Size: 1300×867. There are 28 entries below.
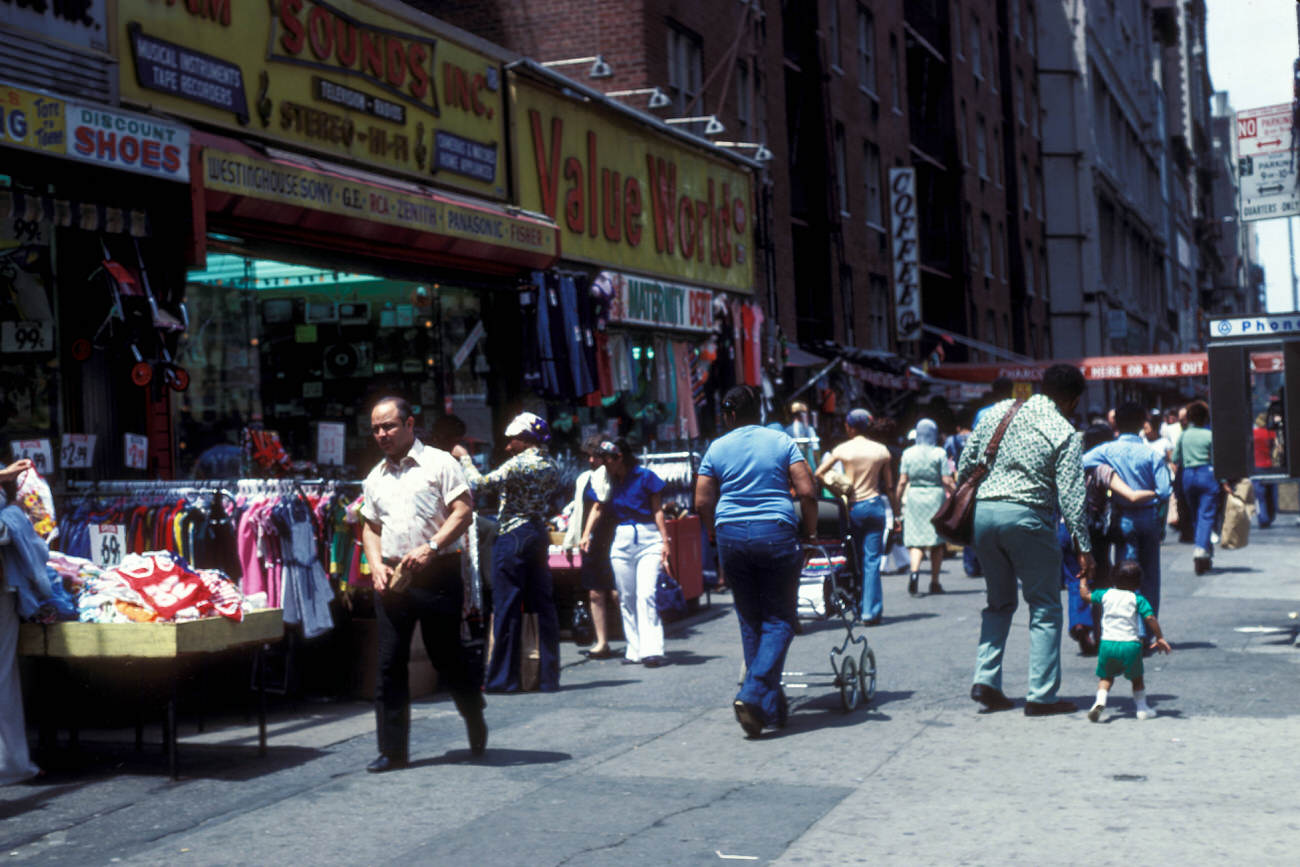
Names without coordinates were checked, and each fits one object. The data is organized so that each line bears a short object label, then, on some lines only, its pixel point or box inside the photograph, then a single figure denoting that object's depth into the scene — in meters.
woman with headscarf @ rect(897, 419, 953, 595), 16.58
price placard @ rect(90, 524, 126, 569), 9.92
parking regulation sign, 11.81
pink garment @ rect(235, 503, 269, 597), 9.96
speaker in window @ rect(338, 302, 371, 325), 15.18
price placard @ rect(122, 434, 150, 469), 11.41
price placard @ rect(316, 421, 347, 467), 12.23
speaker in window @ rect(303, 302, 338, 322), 14.75
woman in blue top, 12.07
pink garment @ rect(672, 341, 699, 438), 20.42
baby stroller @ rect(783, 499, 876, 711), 9.57
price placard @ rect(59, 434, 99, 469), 11.08
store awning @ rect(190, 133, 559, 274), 12.16
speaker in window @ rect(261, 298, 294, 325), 14.20
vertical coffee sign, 34.75
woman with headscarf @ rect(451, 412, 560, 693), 10.93
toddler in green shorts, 8.80
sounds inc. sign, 12.34
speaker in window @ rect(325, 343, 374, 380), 15.13
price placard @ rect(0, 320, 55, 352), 10.92
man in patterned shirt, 9.02
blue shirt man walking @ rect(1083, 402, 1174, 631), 11.27
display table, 7.87
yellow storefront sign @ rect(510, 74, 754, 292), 18.09
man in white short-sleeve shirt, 8.07
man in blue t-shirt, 8.87
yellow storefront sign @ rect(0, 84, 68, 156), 9.83
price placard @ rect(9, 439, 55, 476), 10.30
